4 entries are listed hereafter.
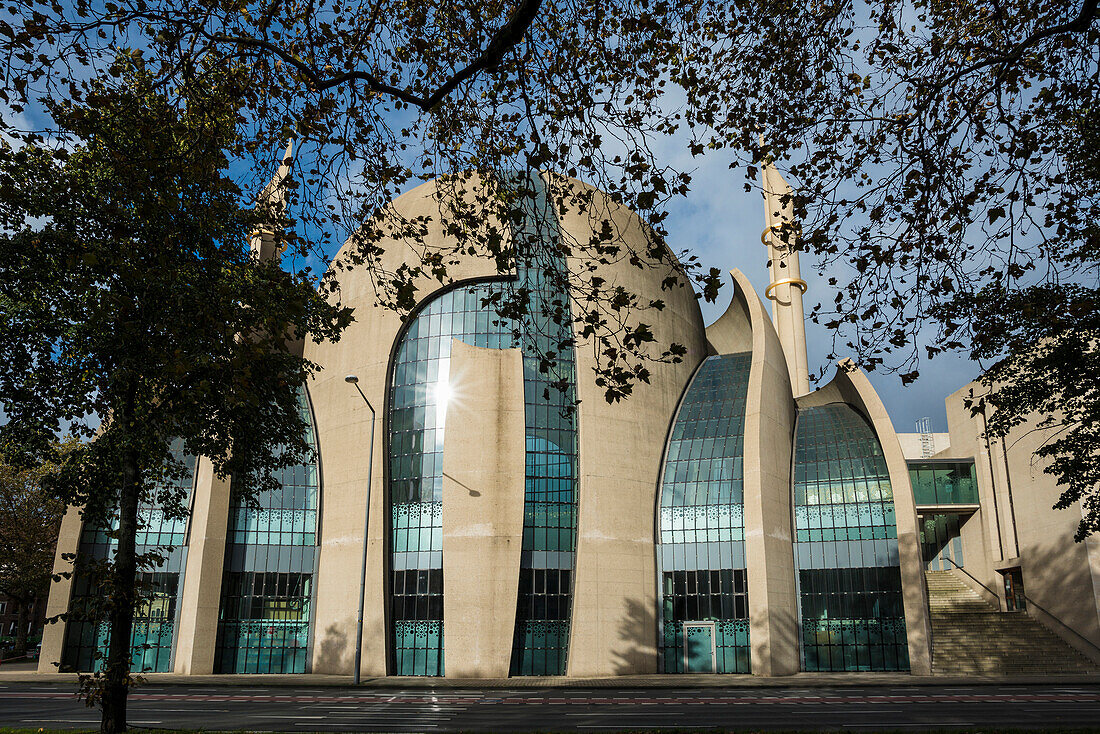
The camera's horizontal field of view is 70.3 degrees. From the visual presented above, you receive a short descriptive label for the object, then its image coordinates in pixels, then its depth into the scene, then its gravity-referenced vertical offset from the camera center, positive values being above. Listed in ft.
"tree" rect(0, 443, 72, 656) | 147.74 +6.55
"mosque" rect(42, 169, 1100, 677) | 97.60 +5.11
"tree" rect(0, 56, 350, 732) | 37.22 +13.74
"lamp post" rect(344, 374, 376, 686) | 86.91 -1.24
